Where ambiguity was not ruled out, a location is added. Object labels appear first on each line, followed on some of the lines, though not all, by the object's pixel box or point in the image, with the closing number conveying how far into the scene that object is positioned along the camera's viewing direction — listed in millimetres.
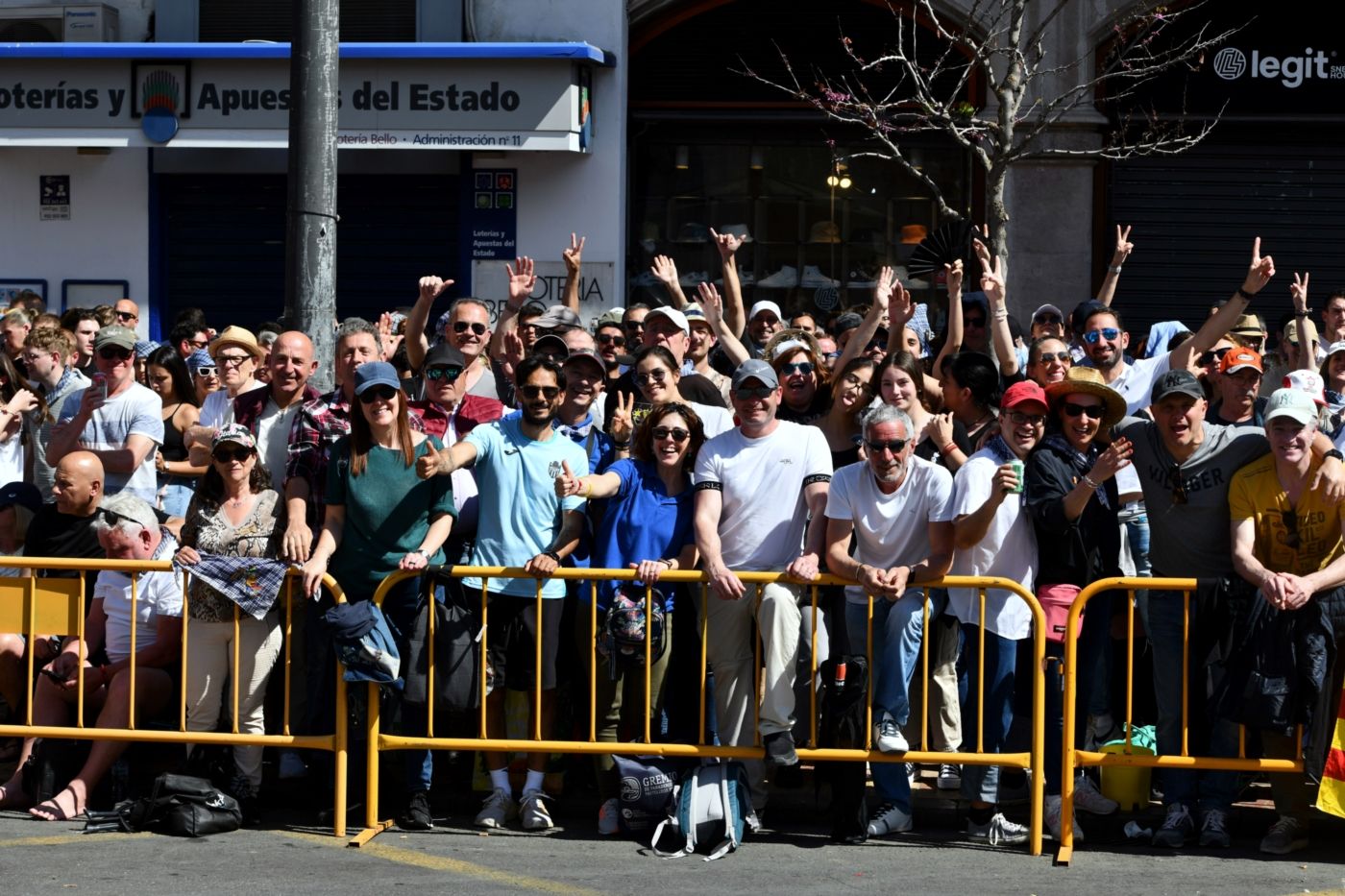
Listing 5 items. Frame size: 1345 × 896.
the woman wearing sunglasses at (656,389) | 8547
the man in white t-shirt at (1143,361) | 9359
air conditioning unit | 16562
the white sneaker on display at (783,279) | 16766
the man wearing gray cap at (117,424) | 9414
